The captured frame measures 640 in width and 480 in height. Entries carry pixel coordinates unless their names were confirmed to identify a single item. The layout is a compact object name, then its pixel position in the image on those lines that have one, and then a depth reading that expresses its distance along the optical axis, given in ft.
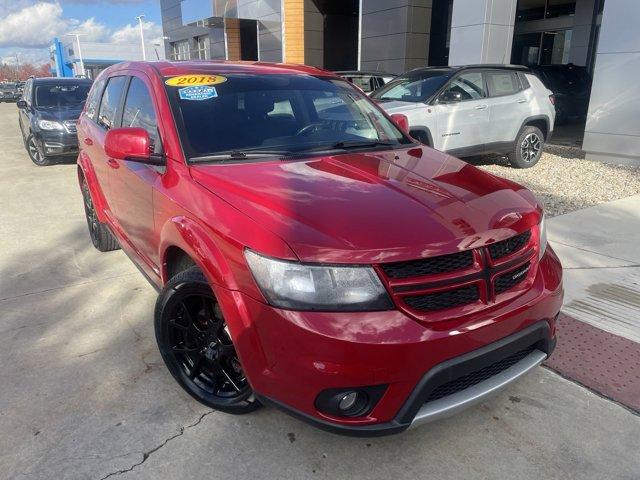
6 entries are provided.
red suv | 6.50
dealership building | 29.60
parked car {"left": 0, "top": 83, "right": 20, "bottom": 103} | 129.00
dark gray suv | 31.83
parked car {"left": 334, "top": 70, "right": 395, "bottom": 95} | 36.76
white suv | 25.70
